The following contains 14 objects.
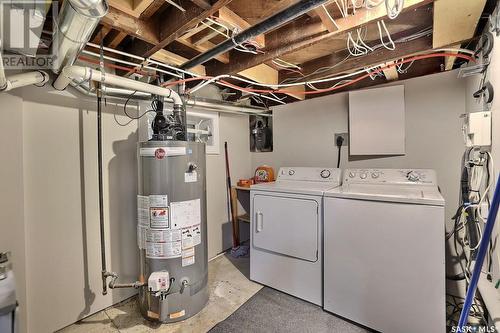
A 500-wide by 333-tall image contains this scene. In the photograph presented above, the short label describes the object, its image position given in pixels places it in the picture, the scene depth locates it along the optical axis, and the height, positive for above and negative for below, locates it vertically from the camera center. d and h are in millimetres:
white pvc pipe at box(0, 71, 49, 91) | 1295 +548
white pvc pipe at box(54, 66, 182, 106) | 1335 +576
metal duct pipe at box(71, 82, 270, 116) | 1739 +645
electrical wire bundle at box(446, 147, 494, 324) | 1268 -328
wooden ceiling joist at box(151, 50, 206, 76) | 1746 +865
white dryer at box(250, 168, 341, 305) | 1909 -642
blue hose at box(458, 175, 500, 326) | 705 -317
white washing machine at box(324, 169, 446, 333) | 1443 -658
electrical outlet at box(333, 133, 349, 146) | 2469 +278
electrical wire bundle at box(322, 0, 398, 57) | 1053 +881
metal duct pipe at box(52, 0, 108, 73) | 891 +650
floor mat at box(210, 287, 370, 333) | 1700 -1239
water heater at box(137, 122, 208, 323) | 1696 -482
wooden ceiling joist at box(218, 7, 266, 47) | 1308 +878
